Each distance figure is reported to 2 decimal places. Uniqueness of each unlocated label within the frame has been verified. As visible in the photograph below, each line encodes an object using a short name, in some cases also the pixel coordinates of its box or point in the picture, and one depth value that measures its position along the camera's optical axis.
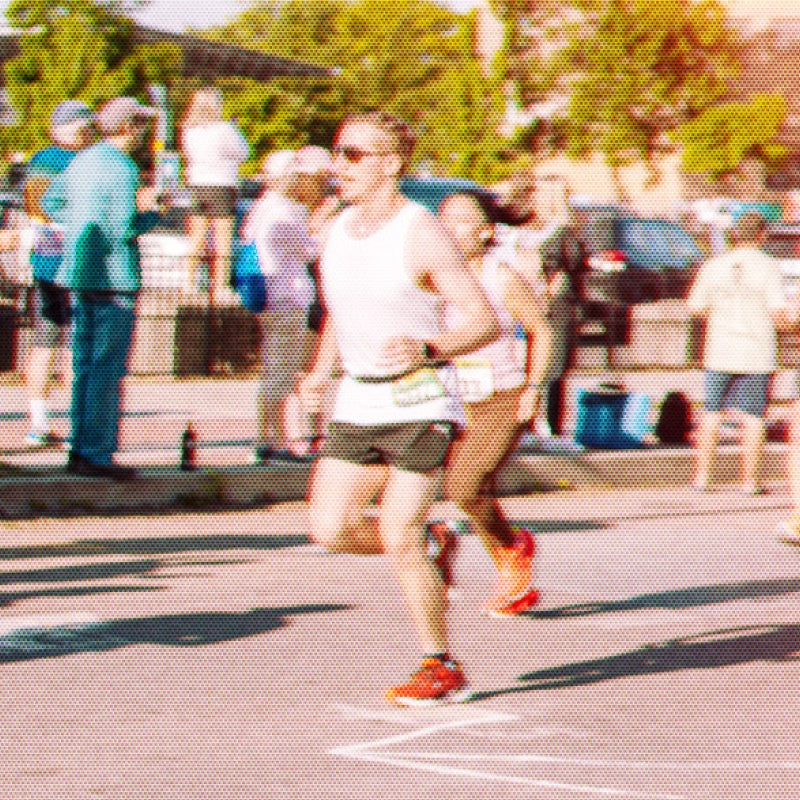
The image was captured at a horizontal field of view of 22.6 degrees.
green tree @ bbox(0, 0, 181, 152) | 26.95
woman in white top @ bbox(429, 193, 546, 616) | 7.59
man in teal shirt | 10.09
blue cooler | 12.77
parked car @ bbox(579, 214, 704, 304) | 18.19
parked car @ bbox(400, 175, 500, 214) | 20.11
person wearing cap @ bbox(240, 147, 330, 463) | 11.06
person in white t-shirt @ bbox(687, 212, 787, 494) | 11.62
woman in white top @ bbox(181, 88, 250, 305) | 15.22
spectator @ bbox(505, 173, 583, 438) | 12.12
